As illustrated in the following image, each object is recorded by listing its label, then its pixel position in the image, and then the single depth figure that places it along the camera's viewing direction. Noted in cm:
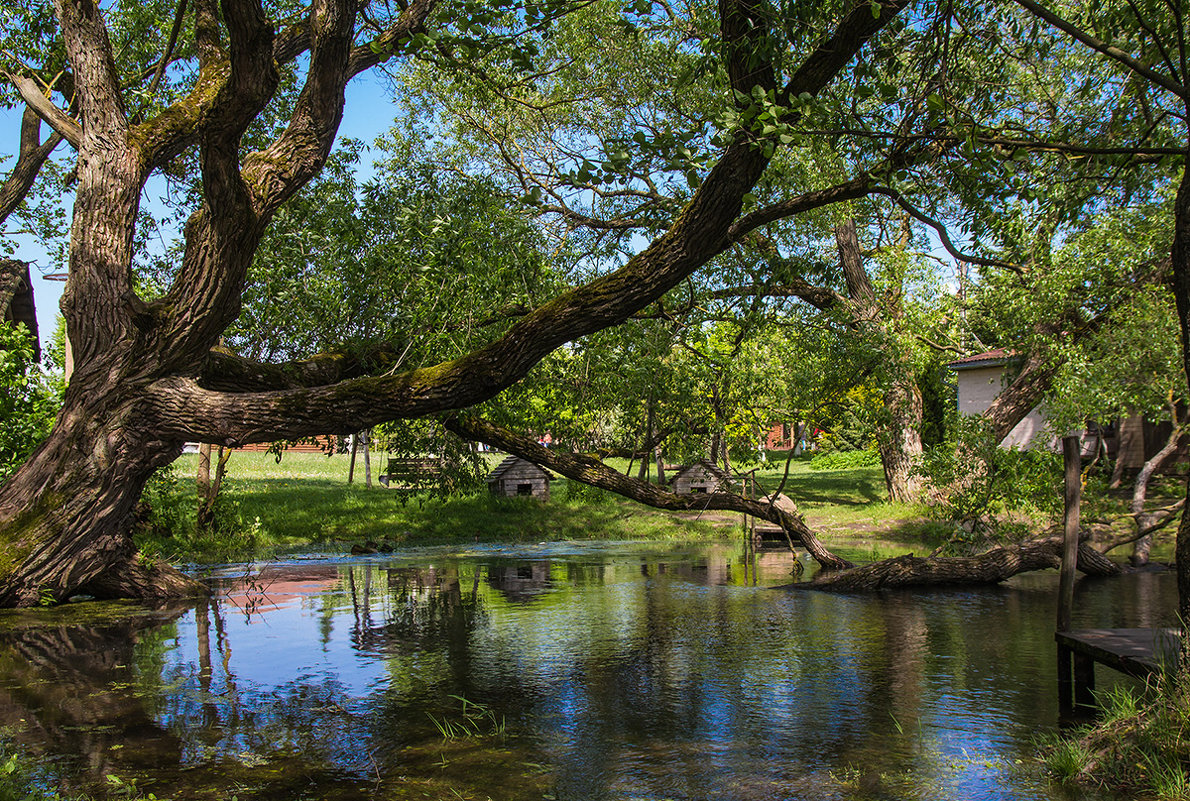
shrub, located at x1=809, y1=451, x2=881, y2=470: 4008
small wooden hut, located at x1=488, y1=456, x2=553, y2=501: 2527
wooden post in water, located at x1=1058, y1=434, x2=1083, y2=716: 740
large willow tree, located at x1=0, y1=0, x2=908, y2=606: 812
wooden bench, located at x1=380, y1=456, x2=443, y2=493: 1784
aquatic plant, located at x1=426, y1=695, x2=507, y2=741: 649
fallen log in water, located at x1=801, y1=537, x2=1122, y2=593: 1373
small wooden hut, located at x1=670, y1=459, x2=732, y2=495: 2531
